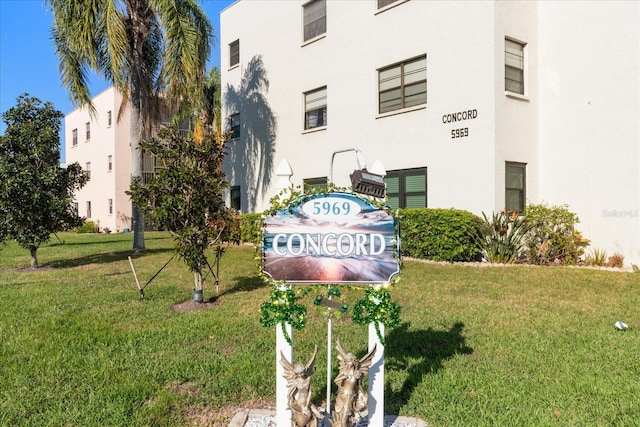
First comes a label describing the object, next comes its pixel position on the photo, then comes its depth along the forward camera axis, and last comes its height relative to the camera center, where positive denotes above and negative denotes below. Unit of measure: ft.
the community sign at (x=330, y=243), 9.86 -0.63
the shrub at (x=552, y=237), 34.63 -1.90
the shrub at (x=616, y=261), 33.58 -3.61
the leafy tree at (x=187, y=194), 22.58 +1.04
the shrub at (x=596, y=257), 34.37 -3.45
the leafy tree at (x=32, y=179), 34.99 +2.85
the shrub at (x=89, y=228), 103.25 -2.92
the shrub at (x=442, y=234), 34.81 -1.63
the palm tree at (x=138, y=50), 42.47 +16.32
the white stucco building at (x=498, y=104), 34.58 +9.13
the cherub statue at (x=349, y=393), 9.46 -3.73
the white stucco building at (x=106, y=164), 102.12 +11.85
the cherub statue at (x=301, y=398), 9.12 -3.69
